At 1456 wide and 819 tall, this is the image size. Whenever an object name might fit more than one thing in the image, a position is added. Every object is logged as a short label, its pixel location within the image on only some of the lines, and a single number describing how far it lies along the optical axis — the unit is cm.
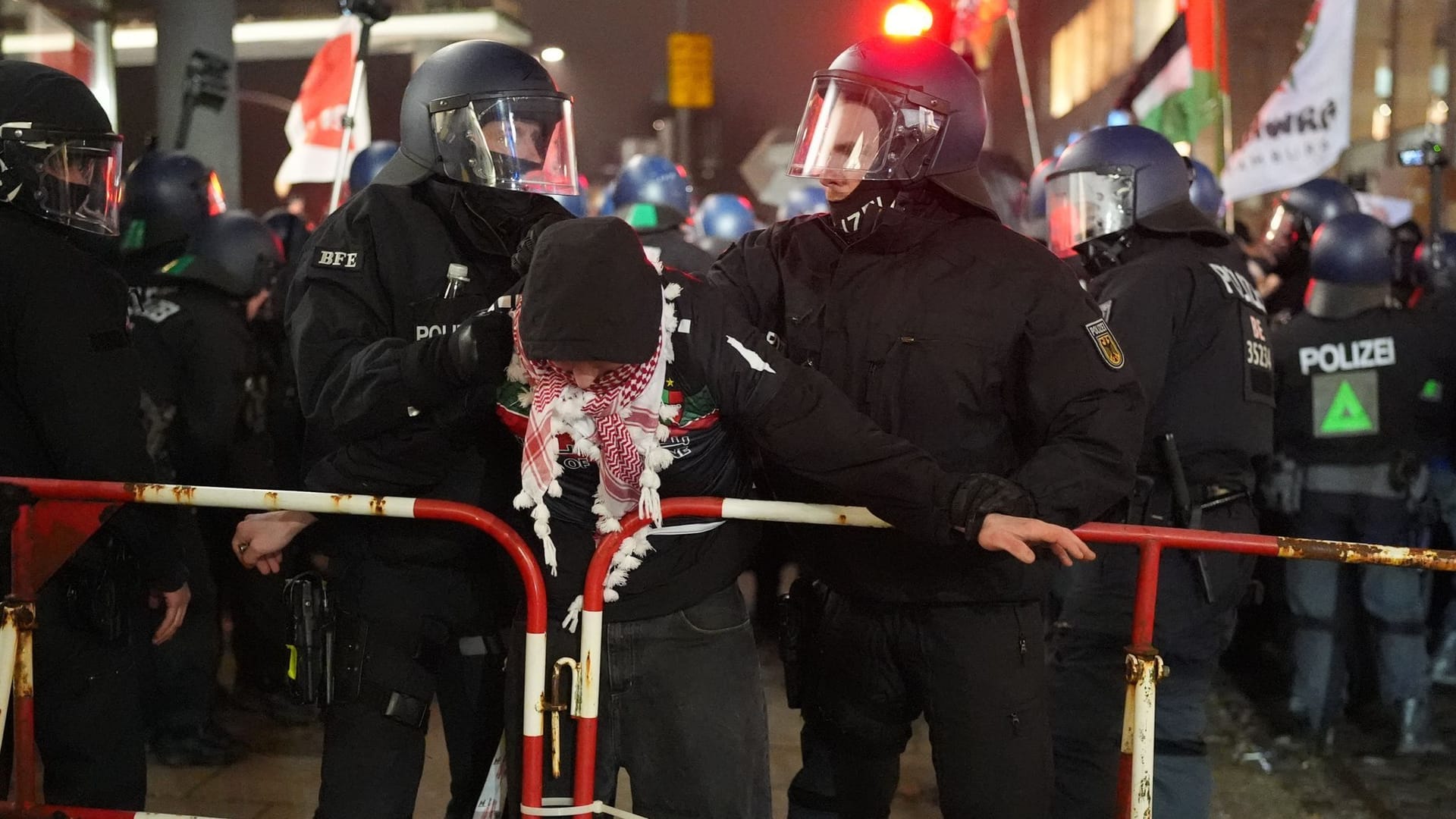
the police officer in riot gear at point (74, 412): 292
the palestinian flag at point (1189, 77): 699
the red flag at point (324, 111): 764
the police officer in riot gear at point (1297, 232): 698
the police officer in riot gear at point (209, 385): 492
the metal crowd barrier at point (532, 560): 259
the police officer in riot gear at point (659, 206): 617
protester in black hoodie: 230
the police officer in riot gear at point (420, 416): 278
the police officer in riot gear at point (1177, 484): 357
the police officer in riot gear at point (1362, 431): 536
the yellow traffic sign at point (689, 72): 1842
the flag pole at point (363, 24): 584
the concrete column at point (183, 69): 806
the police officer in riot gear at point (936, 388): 276
